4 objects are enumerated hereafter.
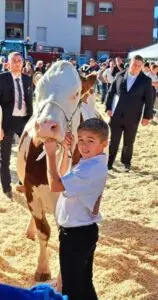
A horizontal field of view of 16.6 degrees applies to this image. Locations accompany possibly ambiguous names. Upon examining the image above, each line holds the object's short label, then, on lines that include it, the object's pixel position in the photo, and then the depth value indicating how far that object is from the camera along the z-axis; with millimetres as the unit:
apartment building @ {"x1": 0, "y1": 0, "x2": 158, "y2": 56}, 47656
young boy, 2518
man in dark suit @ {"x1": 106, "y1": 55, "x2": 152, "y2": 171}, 7234
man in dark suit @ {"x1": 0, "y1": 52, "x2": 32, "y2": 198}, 5762
